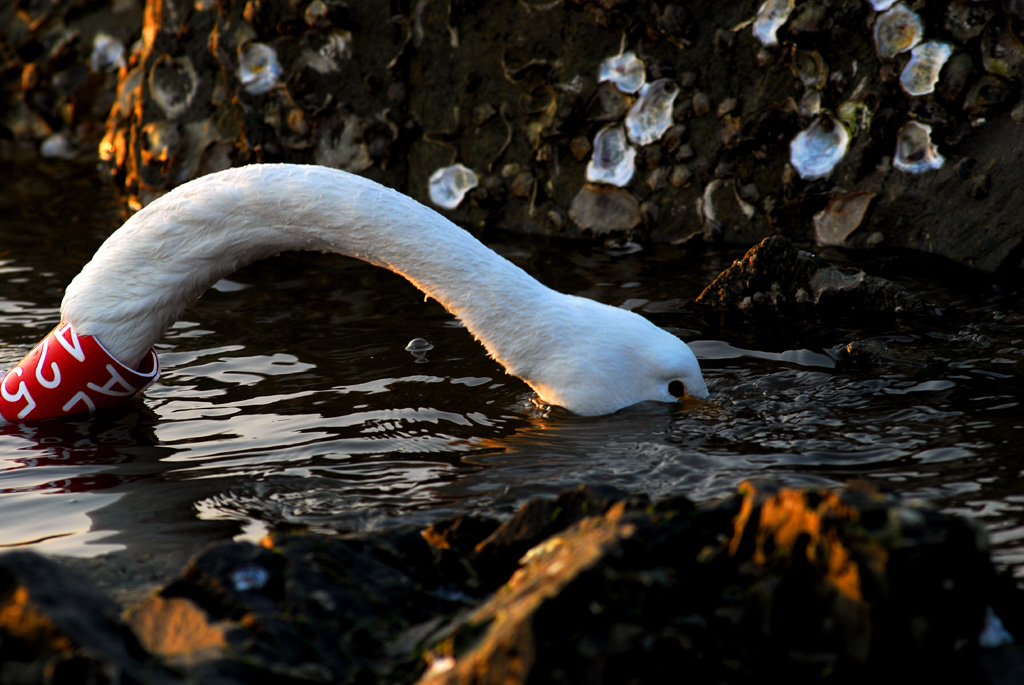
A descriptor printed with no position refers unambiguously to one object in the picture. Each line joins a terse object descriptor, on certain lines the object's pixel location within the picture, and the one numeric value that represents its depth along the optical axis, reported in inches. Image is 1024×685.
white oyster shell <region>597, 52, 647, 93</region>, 514.3
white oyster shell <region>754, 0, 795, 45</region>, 481.4
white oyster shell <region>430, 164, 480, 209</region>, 554.9
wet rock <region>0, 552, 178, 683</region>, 154.0
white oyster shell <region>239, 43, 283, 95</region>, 574.6
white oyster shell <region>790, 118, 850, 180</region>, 476.4
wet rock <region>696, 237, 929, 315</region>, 410.3
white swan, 321.4
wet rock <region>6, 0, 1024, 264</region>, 452.4
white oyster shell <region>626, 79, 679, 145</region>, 511.2
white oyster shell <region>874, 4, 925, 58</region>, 458.6
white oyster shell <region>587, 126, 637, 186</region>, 522.0
